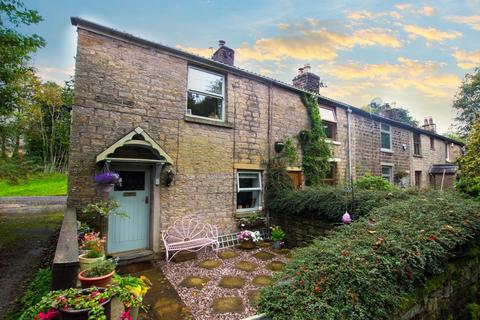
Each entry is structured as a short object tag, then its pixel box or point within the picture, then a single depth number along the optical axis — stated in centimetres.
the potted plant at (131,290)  195
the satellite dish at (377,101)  1271
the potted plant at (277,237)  672
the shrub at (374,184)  880
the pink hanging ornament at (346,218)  487
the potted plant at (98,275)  228
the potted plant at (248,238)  668
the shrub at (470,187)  531
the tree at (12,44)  557
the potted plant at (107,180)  468
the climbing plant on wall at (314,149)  883
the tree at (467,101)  1911
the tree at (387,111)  1419
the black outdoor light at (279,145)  804
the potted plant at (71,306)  160
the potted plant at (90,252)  294
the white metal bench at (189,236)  568
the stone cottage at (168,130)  511
